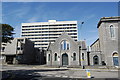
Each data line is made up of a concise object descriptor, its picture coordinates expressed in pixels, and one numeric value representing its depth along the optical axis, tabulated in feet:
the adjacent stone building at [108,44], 80.56
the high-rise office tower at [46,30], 225.38
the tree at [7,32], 74.42
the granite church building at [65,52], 84.93
